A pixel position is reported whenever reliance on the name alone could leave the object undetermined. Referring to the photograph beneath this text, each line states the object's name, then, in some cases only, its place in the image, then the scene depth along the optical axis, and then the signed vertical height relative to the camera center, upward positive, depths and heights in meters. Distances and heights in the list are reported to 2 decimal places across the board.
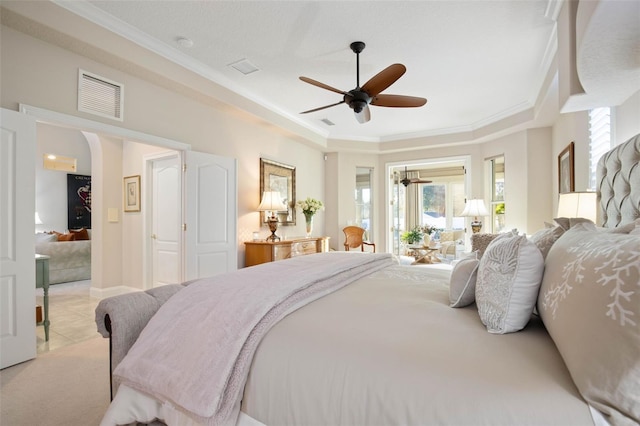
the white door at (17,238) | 2.31 -0.20
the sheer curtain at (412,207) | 9.53 +0.16
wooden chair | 6.04 -0.49
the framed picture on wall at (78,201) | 7.49 +0.30
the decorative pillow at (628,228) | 1.03 -0.06
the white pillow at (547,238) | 1.34 -0.12
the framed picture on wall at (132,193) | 4.61 +0.30
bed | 0.74 -0.43
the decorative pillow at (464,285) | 1.38 -0.33
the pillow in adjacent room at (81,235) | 6.06 -0.44
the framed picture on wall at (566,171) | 3.32 +0.48
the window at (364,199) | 6.59 +0.29
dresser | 4.22 -0.54
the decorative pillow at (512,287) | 1.06 -0.27
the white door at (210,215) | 3.63 -0.03
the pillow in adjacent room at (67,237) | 6.00 -0.47
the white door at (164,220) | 4.21 -0.10
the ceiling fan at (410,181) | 7.98 +0.81
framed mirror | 4.79 +0.49
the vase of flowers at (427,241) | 5.66 -0.53
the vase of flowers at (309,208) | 5.53 +0.08
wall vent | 2.76 +1.10
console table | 2.93 -0.62
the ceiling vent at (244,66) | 3.39 +1.65
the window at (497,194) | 5.38 +0.33
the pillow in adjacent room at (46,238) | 5.94 -0.49
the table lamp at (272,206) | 4.45 +0.09
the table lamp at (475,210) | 5.02 +0.03
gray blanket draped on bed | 1.09 -0.50
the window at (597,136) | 2.39 +0.63
